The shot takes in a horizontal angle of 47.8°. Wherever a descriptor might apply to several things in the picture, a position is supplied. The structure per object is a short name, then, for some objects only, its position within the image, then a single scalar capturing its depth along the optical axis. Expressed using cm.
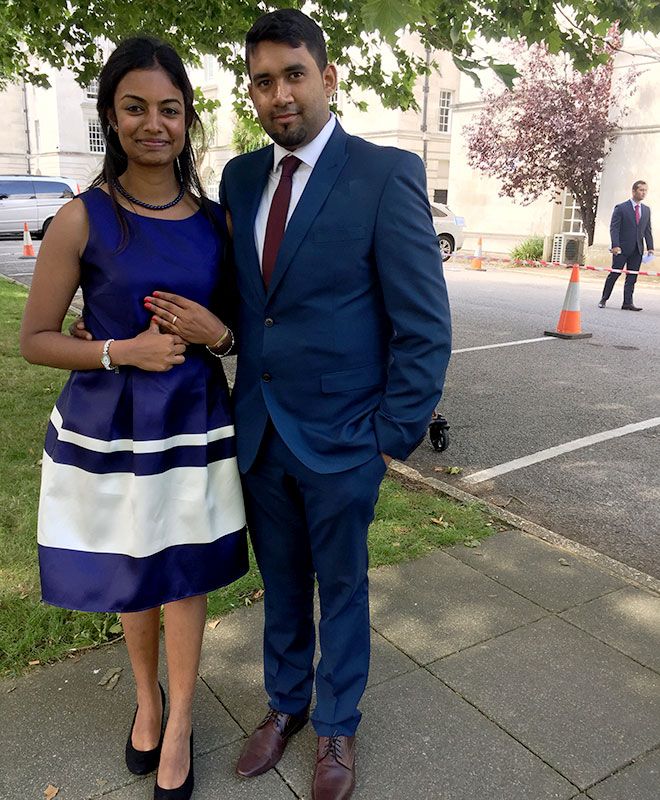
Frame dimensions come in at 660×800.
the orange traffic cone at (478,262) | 2059
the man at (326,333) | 197
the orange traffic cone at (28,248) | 2048
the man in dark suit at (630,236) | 1271
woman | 198
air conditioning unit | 2203
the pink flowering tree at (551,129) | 2086
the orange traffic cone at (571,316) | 989
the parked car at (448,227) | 2158
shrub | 2291
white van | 2606
